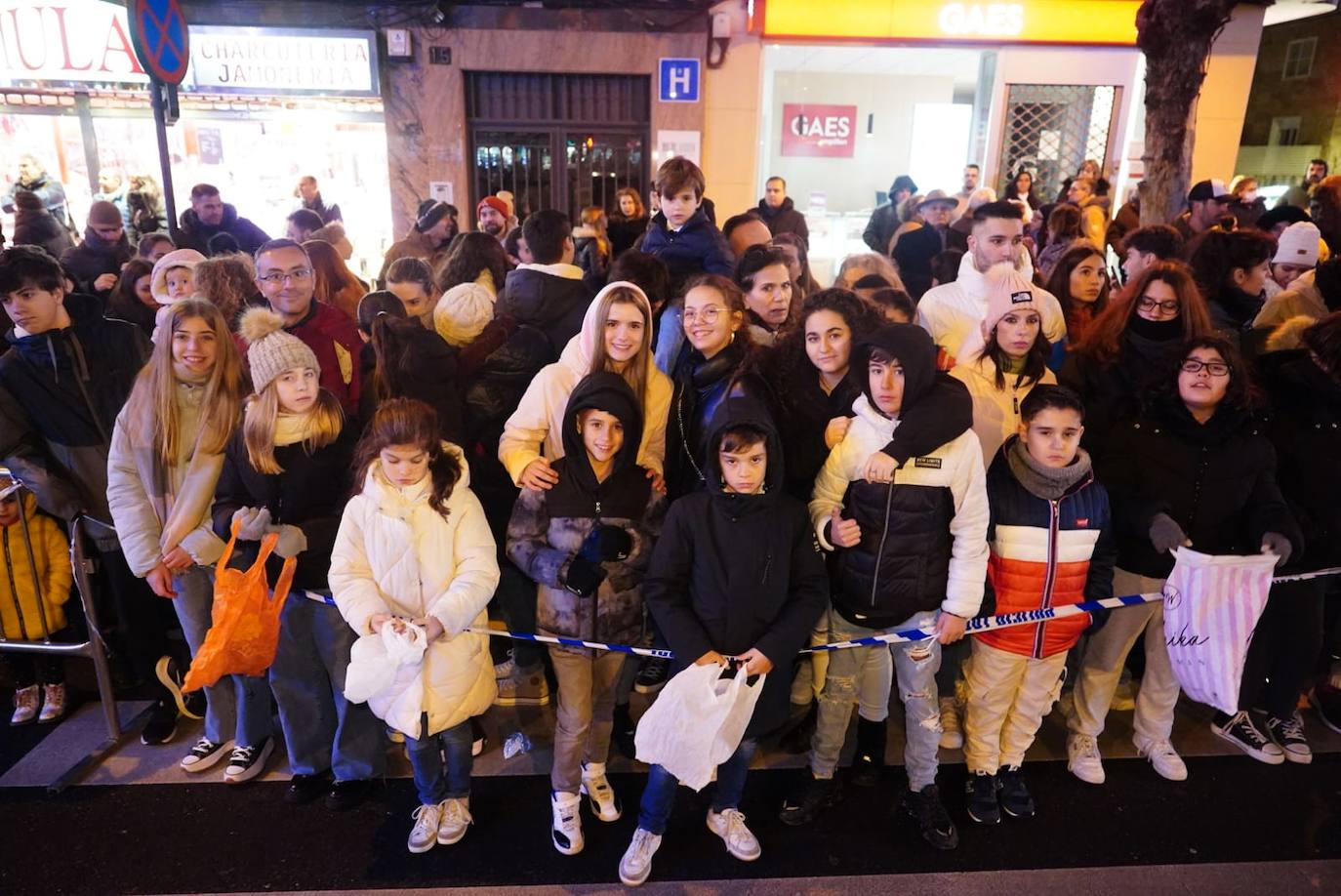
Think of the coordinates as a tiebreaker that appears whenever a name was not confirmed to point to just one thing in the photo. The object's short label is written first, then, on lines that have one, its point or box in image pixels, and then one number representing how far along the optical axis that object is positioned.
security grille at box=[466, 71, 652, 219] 9.92
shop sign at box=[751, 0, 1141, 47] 9.59
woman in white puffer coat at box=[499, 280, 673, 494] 3.24
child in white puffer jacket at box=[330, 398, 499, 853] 2.90
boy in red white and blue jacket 3.16
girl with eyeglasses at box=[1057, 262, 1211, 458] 3.70
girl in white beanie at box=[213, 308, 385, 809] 3.09
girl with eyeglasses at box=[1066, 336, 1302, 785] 3.29
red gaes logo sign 11.70
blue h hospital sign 9.70
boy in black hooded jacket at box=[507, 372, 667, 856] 2.99
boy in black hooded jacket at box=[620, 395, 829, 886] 2.86
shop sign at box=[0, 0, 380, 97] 9.34
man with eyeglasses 3.88
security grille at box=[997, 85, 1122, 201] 10.52
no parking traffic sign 4.46
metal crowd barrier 3.56
